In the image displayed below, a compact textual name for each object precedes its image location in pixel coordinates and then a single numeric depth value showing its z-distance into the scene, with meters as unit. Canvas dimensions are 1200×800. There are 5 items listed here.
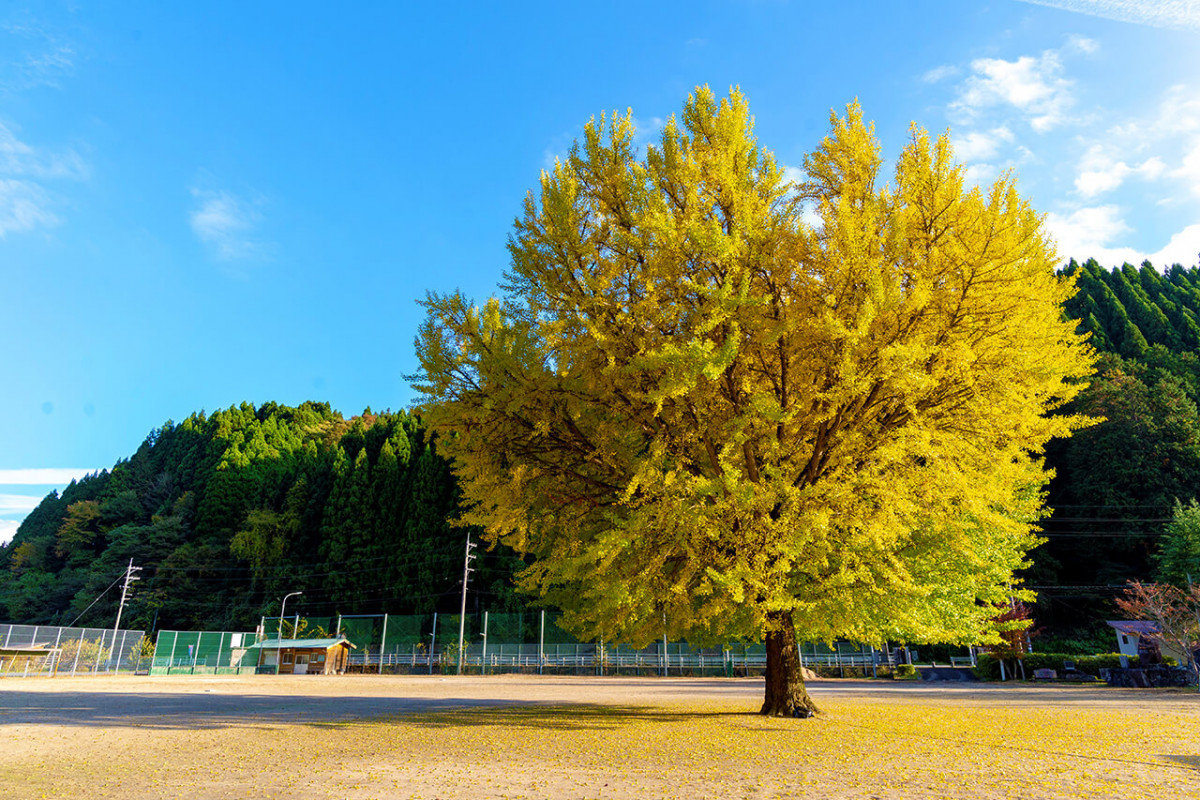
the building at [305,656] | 44.47
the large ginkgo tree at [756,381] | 8.73
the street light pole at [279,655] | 46.12
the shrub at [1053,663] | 31.27
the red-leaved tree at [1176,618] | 22.66
